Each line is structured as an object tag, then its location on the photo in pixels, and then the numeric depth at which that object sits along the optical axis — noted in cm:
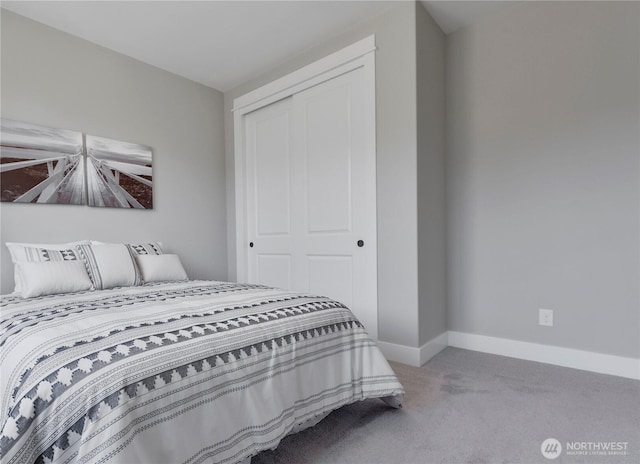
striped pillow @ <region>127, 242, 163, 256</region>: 254
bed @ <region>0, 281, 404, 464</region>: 82
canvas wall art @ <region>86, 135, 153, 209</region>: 267
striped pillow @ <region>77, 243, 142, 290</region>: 214
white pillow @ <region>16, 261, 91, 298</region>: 189
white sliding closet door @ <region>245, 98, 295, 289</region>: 315
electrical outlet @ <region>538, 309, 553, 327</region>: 229
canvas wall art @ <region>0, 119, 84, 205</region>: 229
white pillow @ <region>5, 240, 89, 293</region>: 202
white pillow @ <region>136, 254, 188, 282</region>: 241
